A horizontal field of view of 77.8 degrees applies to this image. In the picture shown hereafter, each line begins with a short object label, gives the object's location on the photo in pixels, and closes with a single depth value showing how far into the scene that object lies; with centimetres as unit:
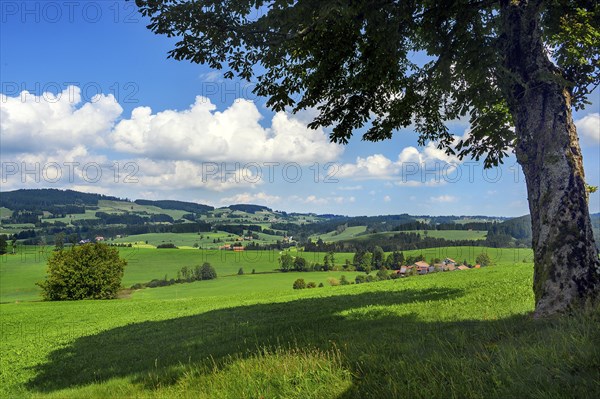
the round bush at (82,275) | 6431
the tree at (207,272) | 10231
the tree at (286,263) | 10812
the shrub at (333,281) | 7926
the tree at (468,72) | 837
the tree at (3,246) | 12088
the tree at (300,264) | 10618
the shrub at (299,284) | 6718
